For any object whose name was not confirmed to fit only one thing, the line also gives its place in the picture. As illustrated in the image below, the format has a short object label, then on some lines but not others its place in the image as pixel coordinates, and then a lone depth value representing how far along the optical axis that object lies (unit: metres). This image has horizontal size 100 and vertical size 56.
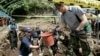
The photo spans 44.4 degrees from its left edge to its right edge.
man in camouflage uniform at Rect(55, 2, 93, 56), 2.71
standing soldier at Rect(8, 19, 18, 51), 5.69
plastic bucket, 2.92
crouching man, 2.81
